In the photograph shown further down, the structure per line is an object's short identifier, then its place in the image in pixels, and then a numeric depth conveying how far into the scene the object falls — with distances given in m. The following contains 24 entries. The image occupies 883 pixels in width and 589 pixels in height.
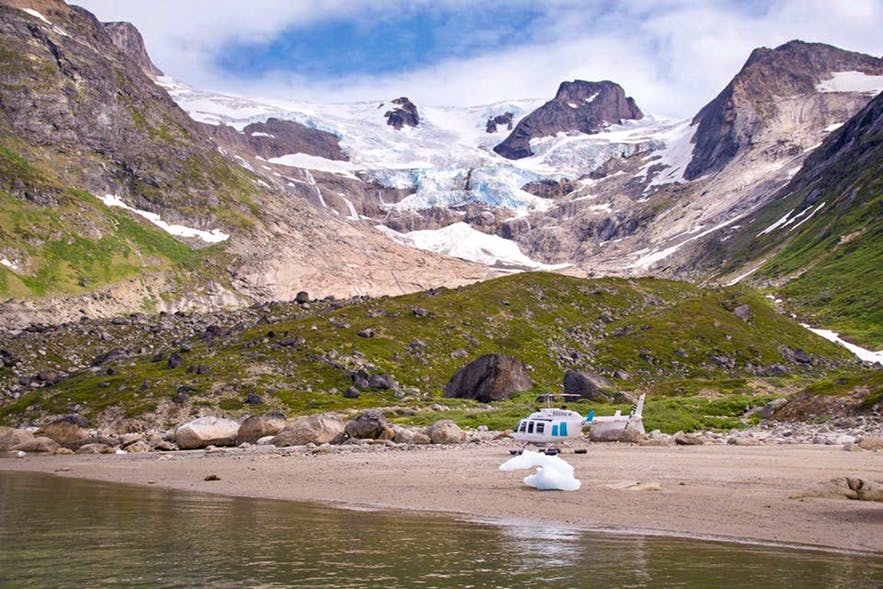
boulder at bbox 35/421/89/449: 67.69
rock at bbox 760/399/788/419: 62.66
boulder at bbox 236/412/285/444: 62.69
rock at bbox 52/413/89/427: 78.19
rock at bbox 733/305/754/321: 131.75
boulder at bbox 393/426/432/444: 54.47
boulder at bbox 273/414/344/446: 57.50
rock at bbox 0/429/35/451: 66.06
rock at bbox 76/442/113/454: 62.85
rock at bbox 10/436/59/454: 64.75
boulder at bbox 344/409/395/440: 57.12
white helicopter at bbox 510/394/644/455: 47.88
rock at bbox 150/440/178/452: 61.66
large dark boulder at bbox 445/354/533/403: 87.12
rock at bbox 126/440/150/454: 62.00
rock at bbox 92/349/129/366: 108.25
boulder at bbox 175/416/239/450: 61.12
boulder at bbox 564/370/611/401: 82.12
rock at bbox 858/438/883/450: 39.84
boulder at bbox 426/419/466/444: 54.56
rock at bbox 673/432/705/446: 48.38
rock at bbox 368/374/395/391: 93.50
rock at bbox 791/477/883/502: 24.81
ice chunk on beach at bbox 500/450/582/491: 30.25
